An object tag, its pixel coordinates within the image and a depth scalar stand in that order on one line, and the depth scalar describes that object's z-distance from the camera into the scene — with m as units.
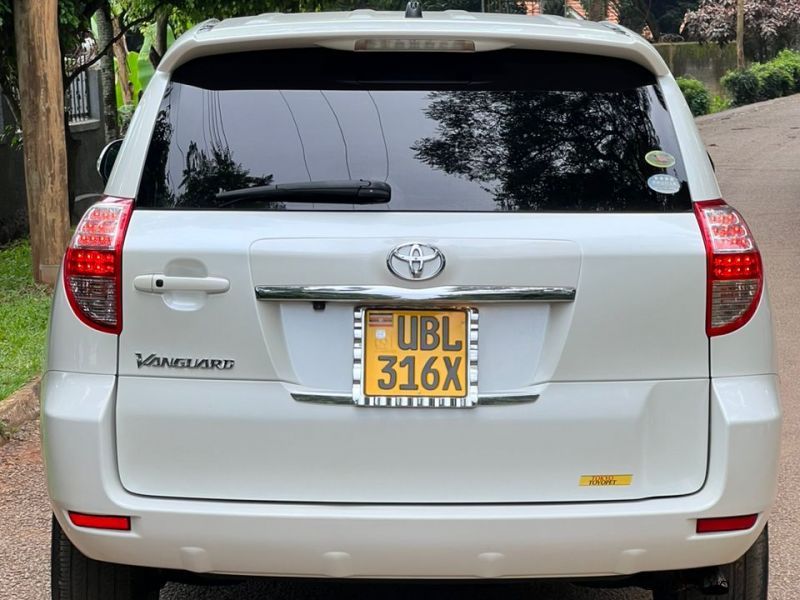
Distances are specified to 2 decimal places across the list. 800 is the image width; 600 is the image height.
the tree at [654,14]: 39.16
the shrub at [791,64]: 34.45
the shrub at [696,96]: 29.47
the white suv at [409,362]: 2.97
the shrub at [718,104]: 31.72
